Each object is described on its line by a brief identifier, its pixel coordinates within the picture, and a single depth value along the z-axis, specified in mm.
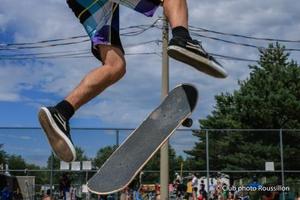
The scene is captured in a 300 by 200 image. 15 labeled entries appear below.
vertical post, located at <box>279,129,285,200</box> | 16953
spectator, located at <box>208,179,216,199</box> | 17022
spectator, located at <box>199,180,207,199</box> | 16895
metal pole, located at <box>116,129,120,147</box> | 15552
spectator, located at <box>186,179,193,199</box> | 17250
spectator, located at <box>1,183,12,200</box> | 15361
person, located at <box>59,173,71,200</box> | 15180
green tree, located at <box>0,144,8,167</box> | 15192
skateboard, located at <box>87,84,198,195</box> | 3736
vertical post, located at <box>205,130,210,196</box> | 16822
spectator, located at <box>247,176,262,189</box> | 17031
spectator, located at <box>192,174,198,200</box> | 17056
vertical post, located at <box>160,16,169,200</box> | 14344
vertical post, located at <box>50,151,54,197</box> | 15254
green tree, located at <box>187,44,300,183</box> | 17516
